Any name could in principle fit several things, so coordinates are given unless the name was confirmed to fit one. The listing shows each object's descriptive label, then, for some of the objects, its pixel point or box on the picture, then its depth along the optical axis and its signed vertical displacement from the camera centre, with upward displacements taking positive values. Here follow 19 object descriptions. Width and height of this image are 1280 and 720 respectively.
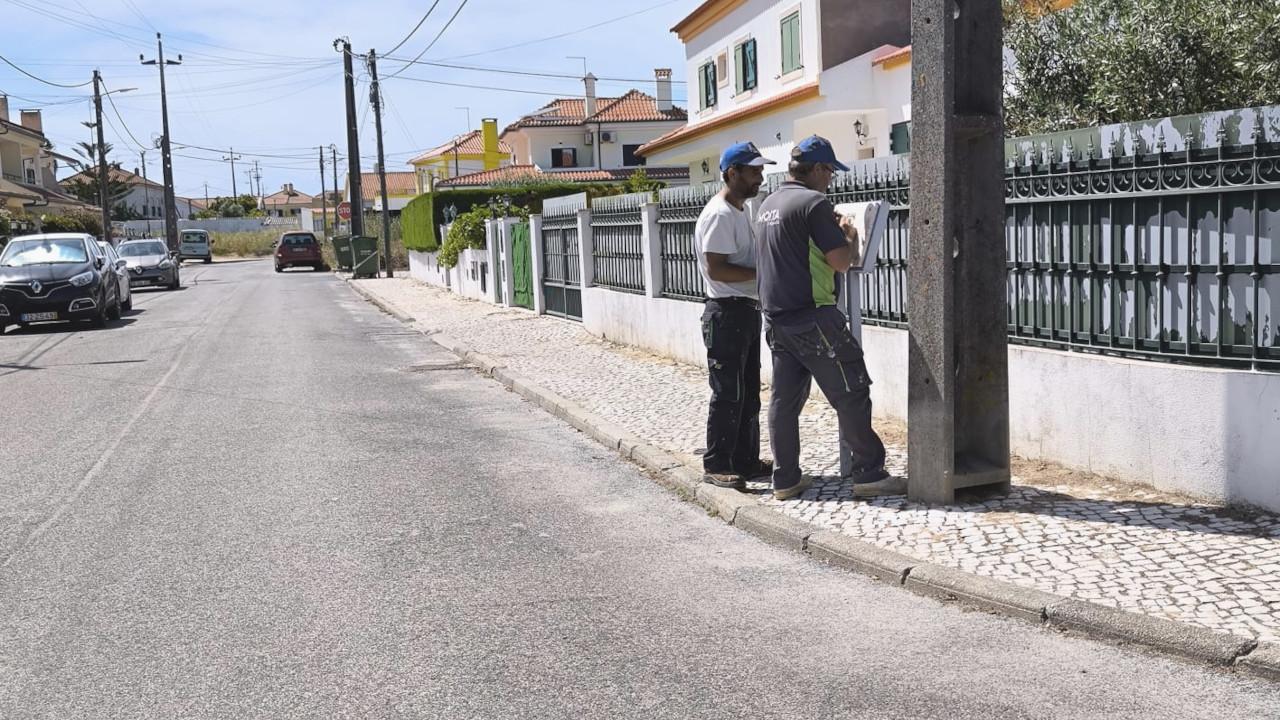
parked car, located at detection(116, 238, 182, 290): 35.91 +0.17
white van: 66.88 +1.25
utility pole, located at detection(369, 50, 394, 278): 41.72 +5.50
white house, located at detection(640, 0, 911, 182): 24.91 +3.91
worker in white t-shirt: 6.89 -0.45
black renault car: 19.59 -0.13
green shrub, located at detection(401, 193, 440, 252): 35.94 +1.04
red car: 49.50 +0.53
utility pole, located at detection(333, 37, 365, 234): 41.75 +3.92
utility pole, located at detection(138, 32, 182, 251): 61.41 +4.18
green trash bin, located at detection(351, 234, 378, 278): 41.41 +0.15
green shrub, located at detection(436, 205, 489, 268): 26.86 +0.50
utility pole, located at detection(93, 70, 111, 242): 55.11 +5.22
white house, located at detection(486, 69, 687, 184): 65.25 +6.47
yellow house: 87.19 +7.54
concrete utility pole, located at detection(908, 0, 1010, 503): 6.12 -0.11
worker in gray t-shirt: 6.31 -0.27
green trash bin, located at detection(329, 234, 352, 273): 45.78 +0.44
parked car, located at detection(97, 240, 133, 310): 22.72 +0.01
